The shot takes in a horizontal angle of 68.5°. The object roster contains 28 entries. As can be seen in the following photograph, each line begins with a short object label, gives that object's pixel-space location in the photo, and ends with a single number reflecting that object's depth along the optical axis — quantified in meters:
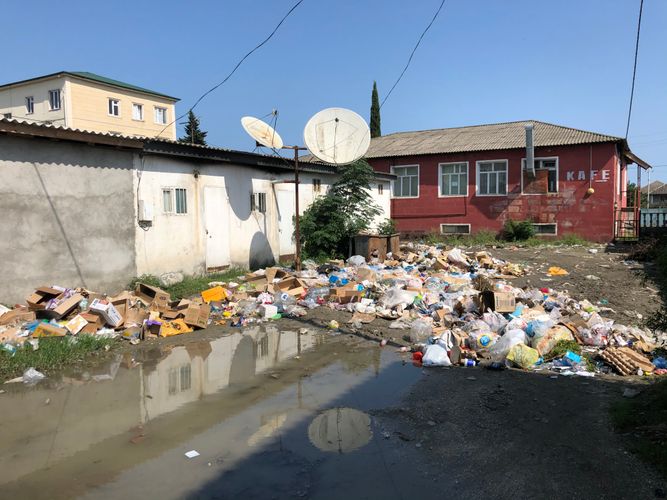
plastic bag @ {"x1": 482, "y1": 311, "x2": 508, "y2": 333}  7.04
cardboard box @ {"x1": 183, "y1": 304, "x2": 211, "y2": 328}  7.95
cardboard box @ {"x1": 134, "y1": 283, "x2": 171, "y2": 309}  8.56
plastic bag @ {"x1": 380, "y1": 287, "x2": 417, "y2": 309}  8.74
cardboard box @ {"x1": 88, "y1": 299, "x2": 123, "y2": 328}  7.50
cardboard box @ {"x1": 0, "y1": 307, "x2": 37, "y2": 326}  7.27
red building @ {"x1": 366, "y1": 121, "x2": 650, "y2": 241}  19.20
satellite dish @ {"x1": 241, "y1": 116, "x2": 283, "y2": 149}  12.51
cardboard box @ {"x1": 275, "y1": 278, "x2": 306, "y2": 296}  9.88
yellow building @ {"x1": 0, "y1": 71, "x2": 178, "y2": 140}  31.88
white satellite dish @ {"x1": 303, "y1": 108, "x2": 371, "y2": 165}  13.05
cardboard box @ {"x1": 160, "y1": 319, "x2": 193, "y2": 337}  7.66
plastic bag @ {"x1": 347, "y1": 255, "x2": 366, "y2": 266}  12.59
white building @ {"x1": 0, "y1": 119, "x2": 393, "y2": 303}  8.06
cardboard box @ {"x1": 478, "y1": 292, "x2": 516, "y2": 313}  7.49
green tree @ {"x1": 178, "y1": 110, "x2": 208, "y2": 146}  41.25
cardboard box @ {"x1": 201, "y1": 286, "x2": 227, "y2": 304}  9.34
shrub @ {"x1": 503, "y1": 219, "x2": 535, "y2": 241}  19.91
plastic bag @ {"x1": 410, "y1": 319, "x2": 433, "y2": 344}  7.12
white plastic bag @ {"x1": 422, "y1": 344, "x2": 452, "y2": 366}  6.09
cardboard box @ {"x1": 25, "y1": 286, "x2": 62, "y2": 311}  7.66
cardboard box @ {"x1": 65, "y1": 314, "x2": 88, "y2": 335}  7.12
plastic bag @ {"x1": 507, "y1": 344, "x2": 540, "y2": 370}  5.86
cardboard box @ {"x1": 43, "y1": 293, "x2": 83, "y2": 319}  7.52
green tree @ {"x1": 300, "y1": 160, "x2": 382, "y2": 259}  13.96
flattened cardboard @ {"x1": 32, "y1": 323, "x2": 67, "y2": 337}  6.89
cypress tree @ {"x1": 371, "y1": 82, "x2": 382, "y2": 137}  32.88
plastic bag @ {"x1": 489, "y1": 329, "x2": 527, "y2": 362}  6.03
